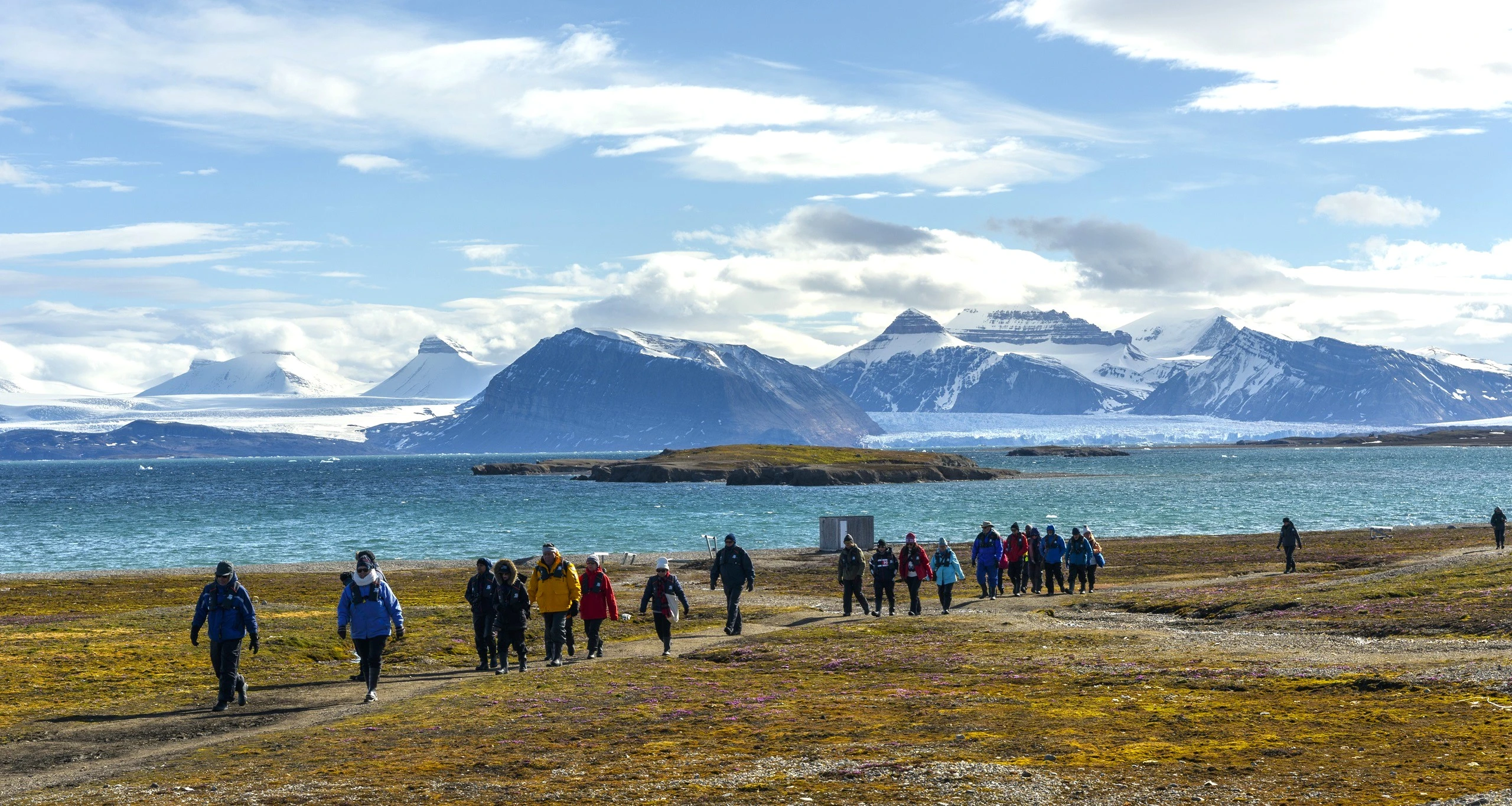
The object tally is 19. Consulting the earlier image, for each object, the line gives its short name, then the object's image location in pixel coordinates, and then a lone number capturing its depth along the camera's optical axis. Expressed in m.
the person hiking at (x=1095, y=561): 42.28
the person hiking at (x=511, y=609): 24.05
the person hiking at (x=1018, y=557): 42.28
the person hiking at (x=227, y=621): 20.47
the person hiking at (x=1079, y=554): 41.75
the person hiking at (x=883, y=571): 34.44
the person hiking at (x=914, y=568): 34.72
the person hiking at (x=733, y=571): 30.00
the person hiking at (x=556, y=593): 25.23
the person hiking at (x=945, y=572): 35.78
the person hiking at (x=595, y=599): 25.81
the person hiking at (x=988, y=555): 39.56
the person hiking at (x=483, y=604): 24.36
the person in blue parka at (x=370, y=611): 20.84
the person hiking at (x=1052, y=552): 42.38
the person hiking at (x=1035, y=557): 42.38
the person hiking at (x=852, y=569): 34.25
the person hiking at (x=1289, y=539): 46.69
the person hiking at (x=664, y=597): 26.48
